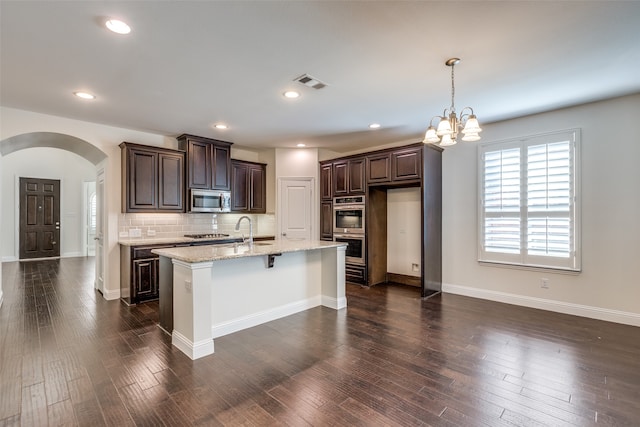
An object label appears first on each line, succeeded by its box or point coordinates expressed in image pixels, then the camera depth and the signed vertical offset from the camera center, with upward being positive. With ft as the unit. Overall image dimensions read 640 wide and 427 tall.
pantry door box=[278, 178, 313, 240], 20.61 +0.09
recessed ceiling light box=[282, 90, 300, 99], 11.29 +4.52
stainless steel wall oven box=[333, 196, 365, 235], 18.08 -0.19
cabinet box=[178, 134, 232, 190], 17.19 +3.05
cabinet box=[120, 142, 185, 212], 15.20 +1.82
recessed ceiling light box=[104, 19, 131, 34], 7.05 +4.49
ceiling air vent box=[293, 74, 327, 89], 10.01 +4.50
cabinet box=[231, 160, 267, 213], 19.71 +1.74
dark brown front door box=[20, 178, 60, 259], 27.50 -0.40
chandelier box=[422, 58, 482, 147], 8.72 +2.44
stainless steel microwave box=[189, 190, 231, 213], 17.34 +0.71
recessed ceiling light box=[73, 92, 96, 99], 11.19 +4.48
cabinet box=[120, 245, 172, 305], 14.39 -2.98
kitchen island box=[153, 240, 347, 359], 9.29 -2.78
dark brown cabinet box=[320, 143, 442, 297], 15.58 +1.28
